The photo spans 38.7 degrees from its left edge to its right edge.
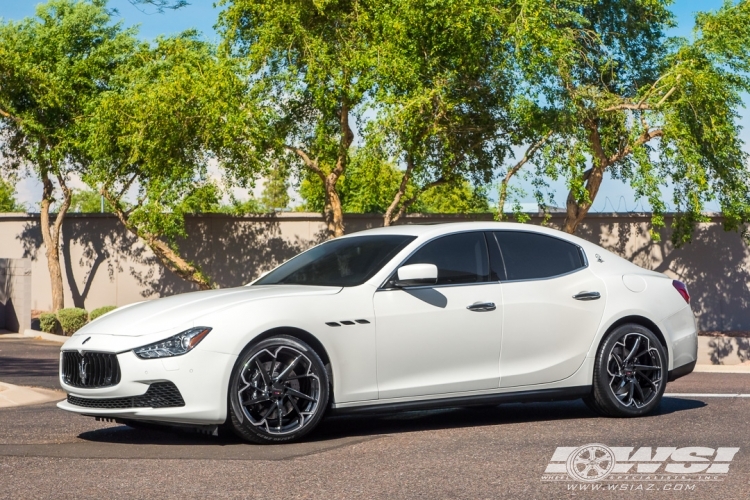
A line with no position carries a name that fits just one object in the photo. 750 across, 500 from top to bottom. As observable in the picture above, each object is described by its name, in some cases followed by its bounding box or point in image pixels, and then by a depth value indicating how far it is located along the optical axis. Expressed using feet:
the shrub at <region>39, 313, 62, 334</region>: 77.71
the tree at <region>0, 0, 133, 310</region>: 81.20
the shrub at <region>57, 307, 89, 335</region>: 76.54
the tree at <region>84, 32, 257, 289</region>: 64.69
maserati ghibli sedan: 23.49
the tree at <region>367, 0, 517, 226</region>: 59.88
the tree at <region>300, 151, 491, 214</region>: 67.26
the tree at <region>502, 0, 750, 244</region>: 59.72
